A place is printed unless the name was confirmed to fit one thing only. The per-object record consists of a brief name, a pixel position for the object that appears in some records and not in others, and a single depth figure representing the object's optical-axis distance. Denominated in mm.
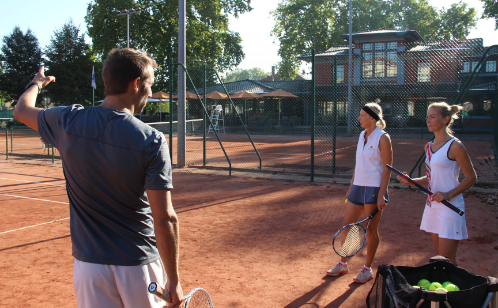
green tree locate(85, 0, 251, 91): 36562
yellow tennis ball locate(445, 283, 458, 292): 2783
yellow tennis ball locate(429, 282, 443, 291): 2863
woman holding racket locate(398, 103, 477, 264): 3525
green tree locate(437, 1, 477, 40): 53875
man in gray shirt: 1902
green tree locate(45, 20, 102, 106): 41812
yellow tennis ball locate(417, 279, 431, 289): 3021
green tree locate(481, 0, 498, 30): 34375
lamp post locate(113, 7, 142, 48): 25359
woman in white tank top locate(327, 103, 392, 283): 4223
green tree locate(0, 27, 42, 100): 42656
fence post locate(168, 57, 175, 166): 12180
